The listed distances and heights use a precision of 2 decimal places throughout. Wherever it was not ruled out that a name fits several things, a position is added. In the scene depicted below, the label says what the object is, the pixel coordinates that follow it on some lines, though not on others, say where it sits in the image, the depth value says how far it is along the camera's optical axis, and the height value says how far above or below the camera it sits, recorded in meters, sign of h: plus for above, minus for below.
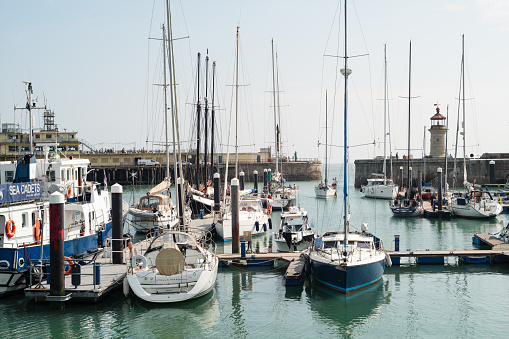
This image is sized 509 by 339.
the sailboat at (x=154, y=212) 35.84 -3.67
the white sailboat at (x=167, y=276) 19.11 -4.36
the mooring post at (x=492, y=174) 76.88 -2.23
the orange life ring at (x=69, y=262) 20.34 -4.07
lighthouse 79.88 +3.71
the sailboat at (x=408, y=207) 46.12 -4.32
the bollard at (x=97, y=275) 19.44 -4.30
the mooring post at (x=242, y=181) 55.94 -2.37
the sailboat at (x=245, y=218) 33.06 -3.92
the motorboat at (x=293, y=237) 28.00 -4.27
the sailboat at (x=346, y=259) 20.30 -4.01
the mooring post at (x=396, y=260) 25.70 -4.98
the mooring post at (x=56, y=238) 18.23 -2.73
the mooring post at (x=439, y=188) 43.69 -2.46
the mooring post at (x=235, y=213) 26.94 -2.82
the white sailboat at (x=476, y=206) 43.91 -4.02
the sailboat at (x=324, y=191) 67.50 -4.16
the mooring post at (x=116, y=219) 22.31 -2.54
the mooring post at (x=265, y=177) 66.18 -2.32
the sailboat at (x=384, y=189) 65.44 -3.84
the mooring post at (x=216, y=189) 40.94 -2.34
